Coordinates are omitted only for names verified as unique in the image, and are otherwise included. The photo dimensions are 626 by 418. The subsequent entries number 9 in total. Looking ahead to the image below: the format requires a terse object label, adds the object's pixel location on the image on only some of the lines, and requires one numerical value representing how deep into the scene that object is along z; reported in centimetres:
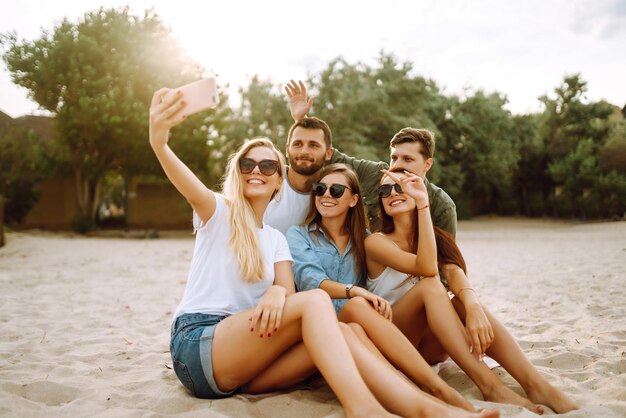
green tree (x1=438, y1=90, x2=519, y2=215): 2194
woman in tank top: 259
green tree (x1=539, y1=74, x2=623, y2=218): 1919
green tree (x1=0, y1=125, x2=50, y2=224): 1655
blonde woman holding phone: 224
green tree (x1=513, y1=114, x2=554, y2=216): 2286
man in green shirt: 380
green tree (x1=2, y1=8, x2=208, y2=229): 1580
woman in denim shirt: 270
